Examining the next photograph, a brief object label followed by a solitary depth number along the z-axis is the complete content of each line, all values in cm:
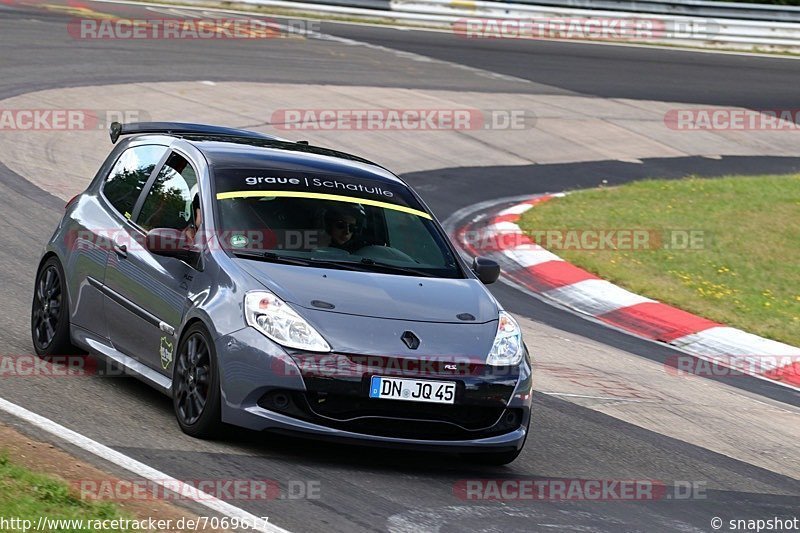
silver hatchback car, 1318
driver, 1516
